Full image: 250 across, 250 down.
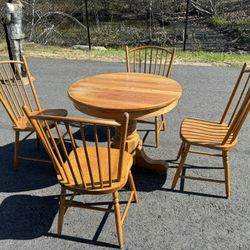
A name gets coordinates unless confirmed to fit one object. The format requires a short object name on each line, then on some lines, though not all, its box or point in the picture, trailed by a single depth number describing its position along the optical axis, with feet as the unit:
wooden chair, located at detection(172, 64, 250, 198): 7.34
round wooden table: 7.22
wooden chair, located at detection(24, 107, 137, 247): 5.52
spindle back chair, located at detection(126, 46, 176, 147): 10.34
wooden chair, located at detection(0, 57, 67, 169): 8.59
